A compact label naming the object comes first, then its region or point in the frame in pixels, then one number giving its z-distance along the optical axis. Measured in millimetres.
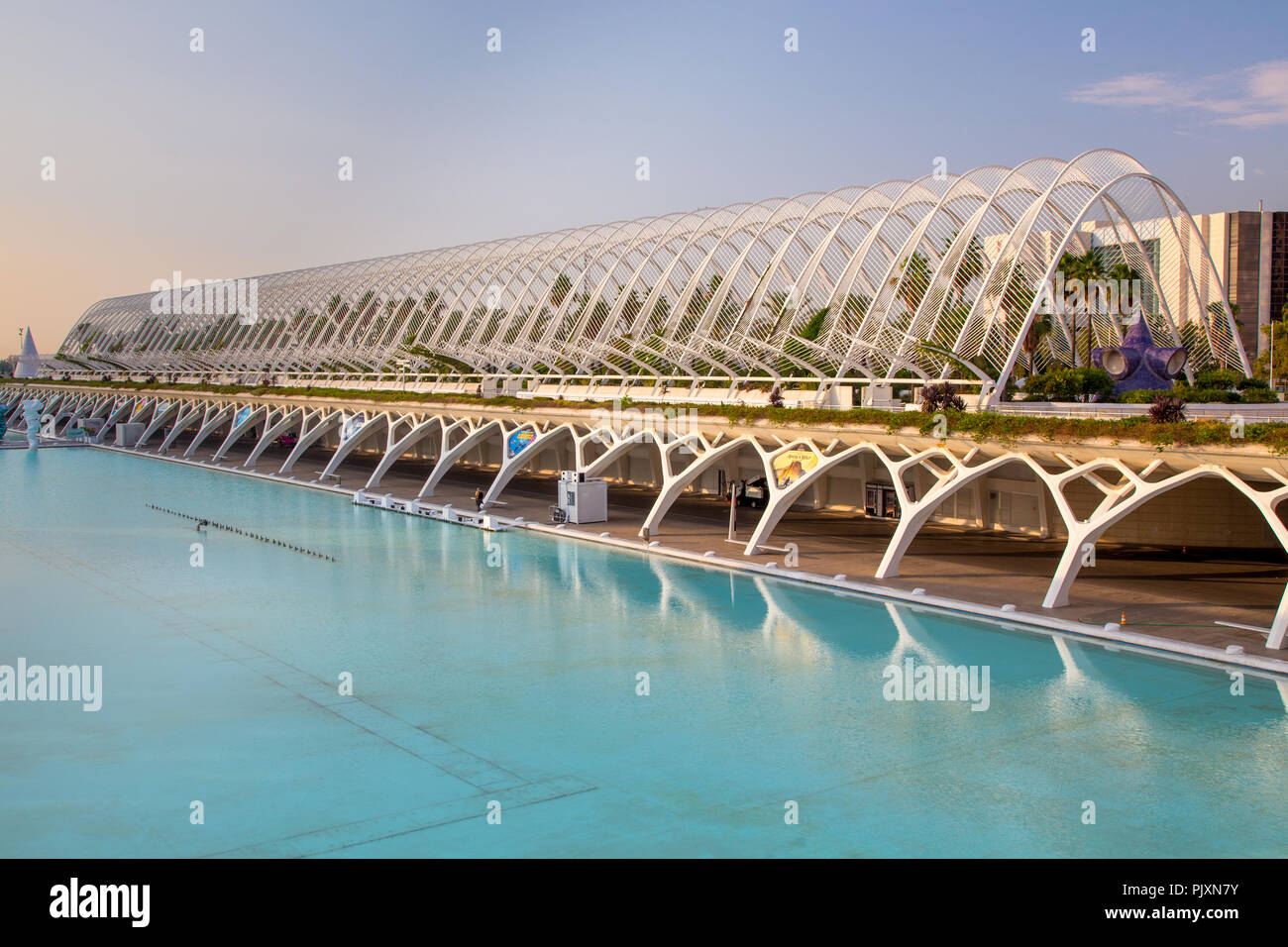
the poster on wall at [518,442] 43562
